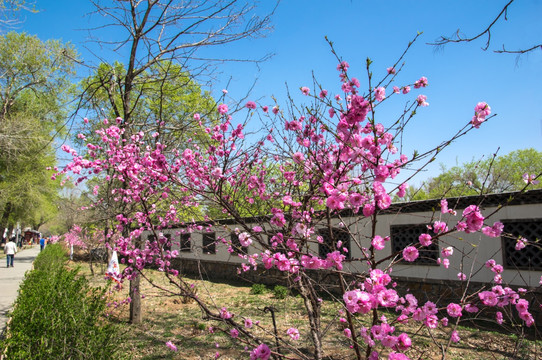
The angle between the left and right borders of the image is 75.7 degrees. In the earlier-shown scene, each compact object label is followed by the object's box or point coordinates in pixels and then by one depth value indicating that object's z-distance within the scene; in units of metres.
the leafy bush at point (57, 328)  3.54
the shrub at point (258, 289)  11.38
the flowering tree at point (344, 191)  2.12
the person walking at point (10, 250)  17.73
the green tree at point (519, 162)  35.66
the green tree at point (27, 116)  19.88
